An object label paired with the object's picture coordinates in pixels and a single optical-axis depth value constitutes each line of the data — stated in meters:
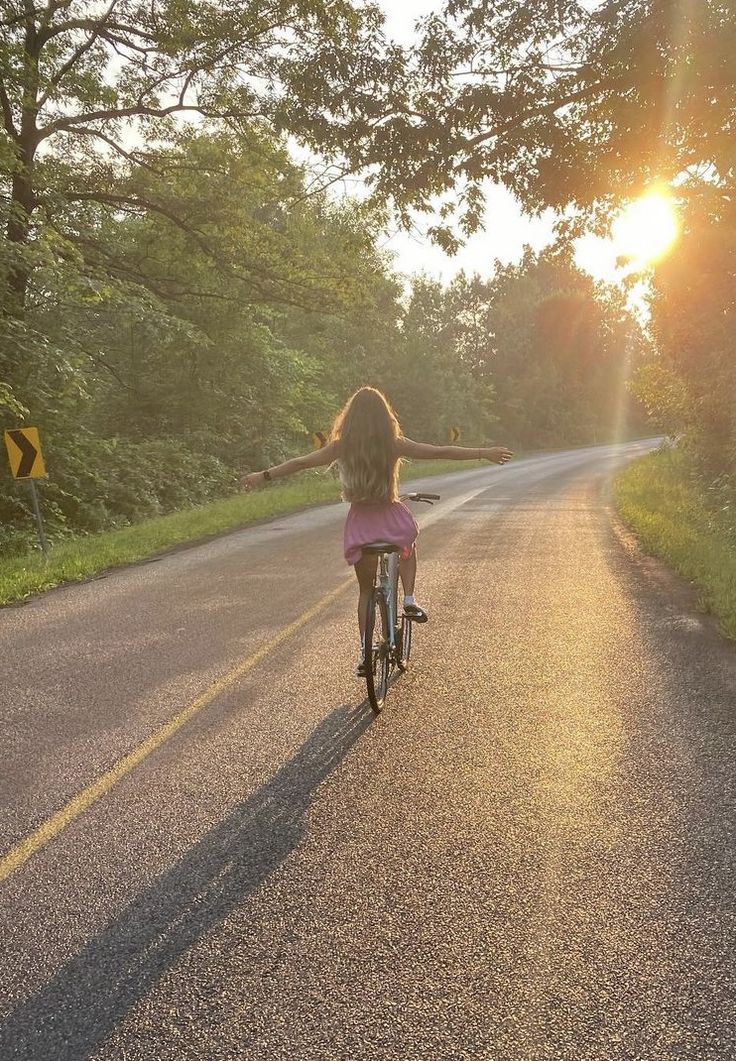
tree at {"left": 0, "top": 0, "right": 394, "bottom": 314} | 13.94
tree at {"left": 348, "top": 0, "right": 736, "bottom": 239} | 8.68
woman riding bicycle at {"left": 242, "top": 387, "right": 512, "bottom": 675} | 4.97
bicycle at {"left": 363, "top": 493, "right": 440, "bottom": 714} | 5.00
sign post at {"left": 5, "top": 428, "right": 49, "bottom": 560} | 11.09
